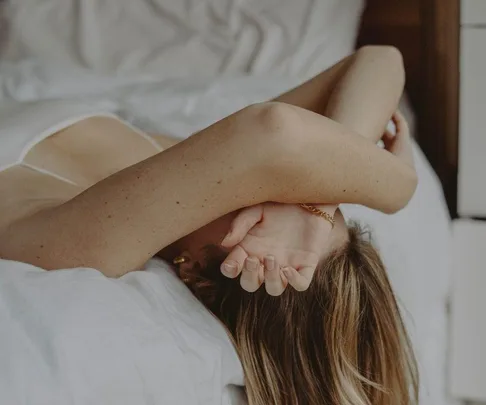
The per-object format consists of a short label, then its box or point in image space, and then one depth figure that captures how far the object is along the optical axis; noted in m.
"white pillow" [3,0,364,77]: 1.50
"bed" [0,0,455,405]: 0.69
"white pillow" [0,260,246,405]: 0.65
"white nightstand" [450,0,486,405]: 1.32
